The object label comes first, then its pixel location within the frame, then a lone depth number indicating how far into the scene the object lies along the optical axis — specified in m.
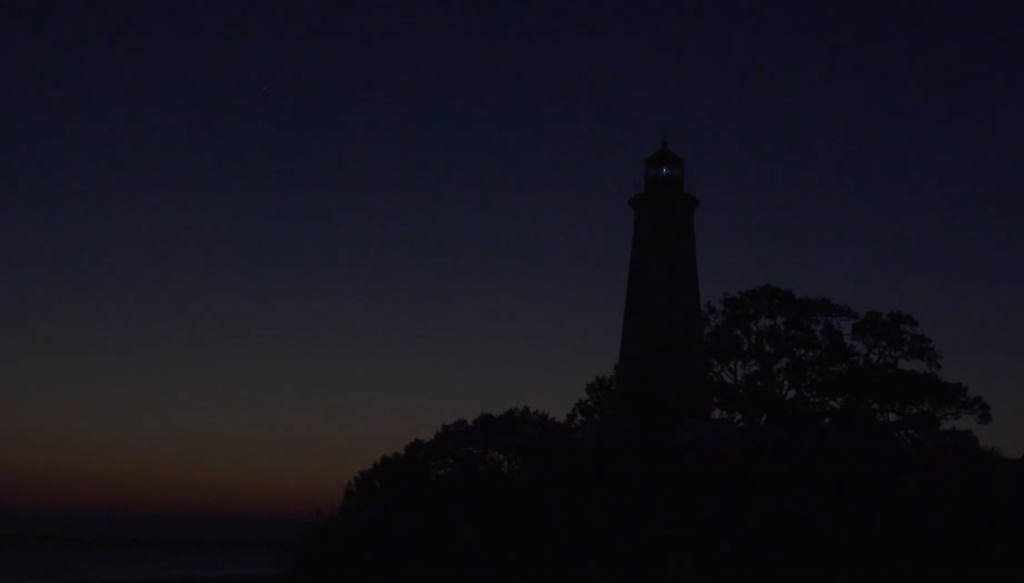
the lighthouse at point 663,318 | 33.62
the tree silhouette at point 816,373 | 34.31
